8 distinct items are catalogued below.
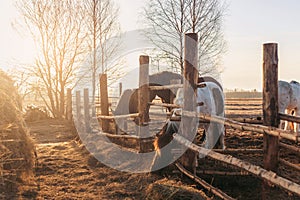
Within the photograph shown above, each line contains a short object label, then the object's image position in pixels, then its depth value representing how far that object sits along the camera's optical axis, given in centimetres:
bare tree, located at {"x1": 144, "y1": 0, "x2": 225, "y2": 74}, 1258
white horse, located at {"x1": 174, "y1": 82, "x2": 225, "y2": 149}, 581
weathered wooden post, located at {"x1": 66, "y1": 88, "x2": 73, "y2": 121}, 912
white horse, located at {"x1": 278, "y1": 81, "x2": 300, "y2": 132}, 742
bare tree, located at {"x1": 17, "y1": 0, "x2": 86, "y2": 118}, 1492
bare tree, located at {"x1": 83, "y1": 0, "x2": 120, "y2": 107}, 1409
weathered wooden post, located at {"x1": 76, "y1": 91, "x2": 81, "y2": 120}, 854
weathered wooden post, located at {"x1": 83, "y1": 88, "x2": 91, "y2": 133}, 771
